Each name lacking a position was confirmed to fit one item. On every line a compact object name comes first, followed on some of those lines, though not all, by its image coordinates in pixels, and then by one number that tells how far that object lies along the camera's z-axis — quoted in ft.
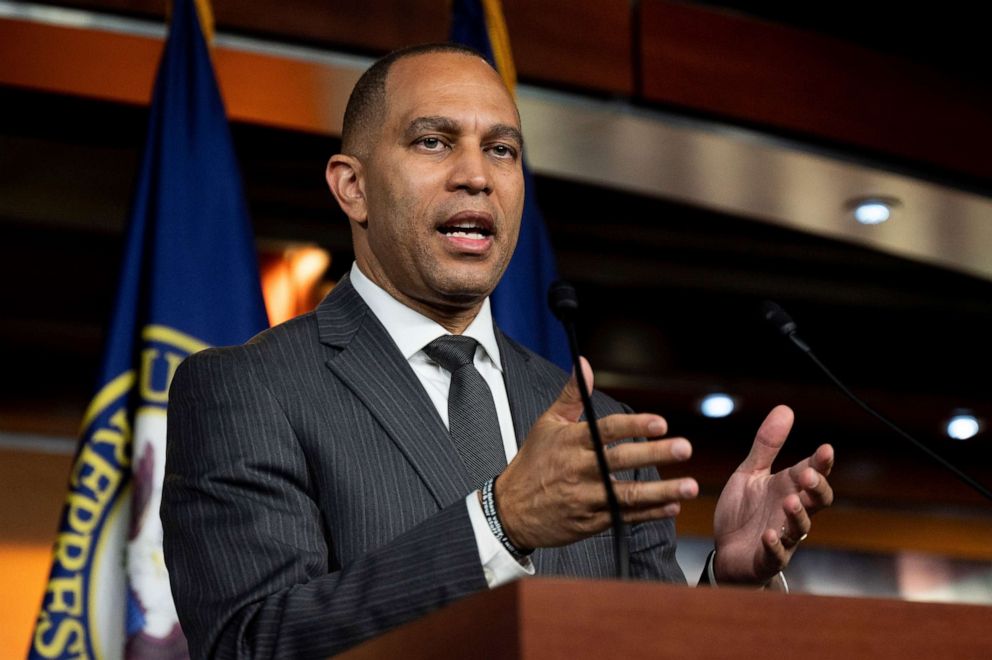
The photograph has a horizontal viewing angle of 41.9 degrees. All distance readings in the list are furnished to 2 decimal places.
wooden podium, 3.43
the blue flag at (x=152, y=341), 9.52
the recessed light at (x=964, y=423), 20.49
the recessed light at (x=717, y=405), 20.54
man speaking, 4.51
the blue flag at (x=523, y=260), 11.69
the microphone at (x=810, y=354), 5.41
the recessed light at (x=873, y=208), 15.75
